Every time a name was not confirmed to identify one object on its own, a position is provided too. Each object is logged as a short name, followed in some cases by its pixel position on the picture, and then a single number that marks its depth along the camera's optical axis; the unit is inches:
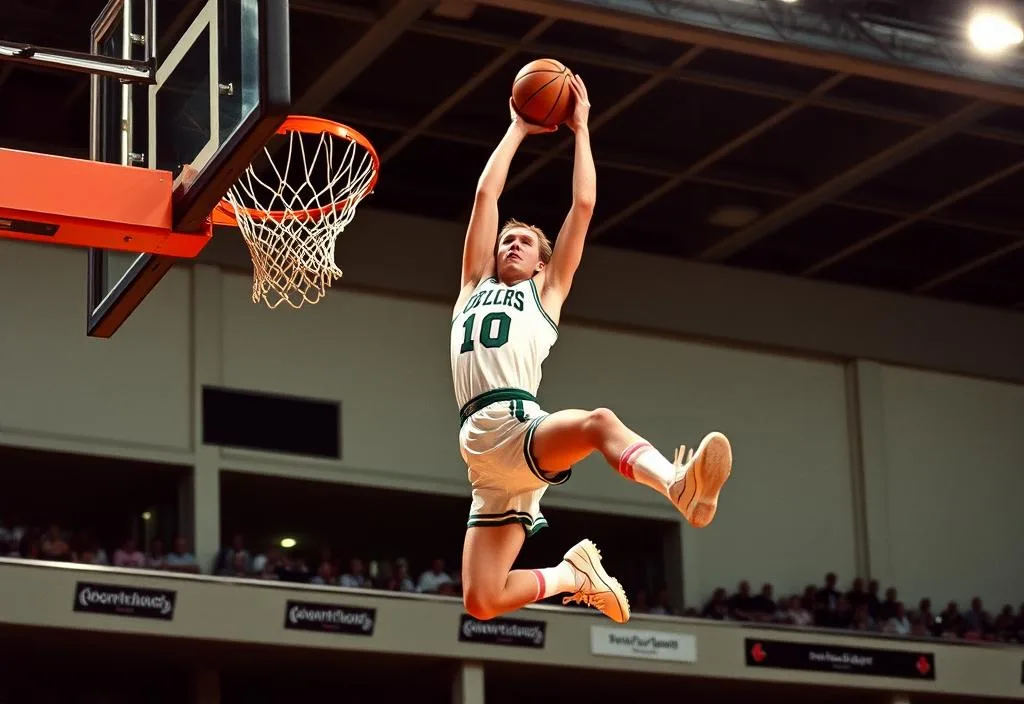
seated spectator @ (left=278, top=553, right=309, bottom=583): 794.2
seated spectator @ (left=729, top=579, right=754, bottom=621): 906.1
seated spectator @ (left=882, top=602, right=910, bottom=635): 926.4
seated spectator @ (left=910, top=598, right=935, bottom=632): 950.4
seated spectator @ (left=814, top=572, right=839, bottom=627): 919.0
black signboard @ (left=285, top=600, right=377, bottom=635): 776.1
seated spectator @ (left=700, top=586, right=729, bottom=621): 905.5
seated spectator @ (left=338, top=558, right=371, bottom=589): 815.7
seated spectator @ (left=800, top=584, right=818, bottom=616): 940.6
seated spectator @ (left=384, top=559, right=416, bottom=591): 834.2
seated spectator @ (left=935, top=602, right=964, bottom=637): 952.9
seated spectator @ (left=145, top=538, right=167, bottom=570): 773.3
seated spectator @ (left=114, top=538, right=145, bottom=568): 761.0
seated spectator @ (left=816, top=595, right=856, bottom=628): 918.4
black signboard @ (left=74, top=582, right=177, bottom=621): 730.8
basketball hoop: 411.5
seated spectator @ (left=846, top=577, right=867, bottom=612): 948.0
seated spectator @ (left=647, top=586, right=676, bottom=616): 898.1
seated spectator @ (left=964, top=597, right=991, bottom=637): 960.9
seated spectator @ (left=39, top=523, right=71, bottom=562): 747.4
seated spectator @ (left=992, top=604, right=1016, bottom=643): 964.6
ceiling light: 724.7
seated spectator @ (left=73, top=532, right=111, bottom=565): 762.8
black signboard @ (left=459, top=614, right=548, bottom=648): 812.0
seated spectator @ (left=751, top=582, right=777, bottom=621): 906.1
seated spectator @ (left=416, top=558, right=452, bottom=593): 845.1
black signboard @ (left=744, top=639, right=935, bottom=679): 874.1
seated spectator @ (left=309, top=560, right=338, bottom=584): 800.3
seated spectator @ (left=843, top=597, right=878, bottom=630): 920.9
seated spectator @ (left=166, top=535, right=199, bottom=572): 778.2
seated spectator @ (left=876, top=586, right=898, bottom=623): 936.9
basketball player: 325.7
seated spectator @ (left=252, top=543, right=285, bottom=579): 799.1
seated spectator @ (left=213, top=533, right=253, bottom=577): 794.7
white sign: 837.8
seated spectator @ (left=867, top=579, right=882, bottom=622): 942.0
